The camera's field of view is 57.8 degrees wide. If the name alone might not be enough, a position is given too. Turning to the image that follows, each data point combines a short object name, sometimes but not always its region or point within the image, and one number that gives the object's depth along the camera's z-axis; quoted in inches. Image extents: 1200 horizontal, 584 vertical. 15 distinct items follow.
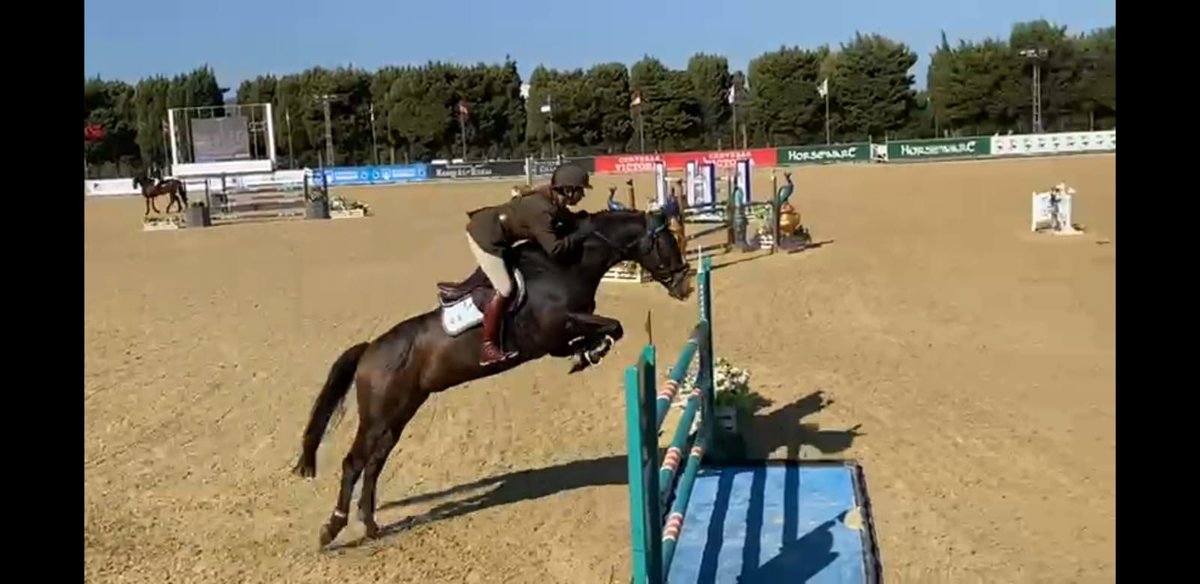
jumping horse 209.0
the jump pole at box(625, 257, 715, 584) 141.9
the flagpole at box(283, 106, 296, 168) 2230.6
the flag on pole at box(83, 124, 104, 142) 1873.8
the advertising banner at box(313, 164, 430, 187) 1975.9
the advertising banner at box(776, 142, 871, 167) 1820.9
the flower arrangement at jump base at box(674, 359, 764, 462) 271.0
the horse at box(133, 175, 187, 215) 1161.4
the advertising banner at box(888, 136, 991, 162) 1704.0
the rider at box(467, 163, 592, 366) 197.3
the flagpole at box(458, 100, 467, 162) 2211.6
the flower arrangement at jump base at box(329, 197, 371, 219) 1175.6
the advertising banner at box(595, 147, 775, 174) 1857.8
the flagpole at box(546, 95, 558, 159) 2362.2
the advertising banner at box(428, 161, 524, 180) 1907.0
